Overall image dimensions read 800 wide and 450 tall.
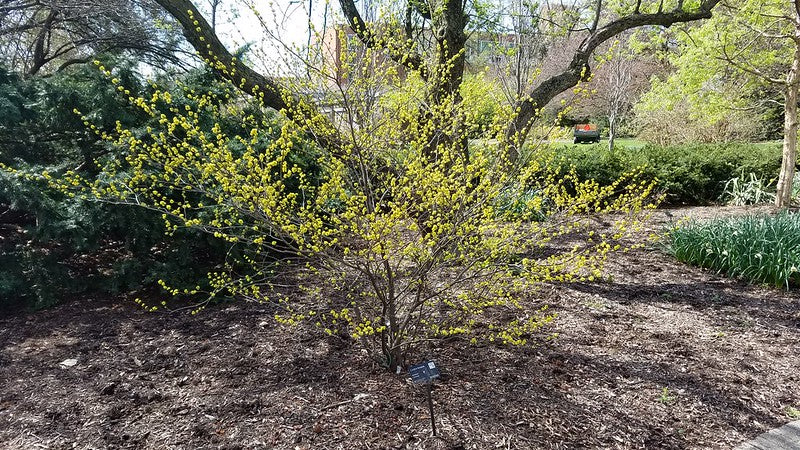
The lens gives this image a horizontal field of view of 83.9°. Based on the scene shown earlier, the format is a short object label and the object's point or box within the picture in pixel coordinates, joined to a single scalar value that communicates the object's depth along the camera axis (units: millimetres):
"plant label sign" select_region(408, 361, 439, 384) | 2030
